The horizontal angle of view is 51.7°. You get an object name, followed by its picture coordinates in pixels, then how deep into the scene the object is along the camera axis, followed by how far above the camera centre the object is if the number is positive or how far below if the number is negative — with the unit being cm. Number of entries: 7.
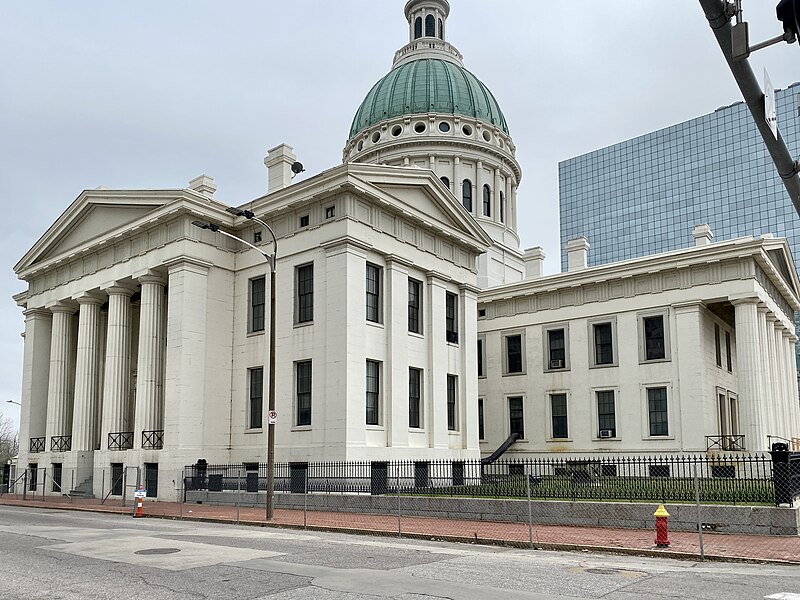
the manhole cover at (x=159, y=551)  1650 -232
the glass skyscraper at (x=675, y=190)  14062 +4477
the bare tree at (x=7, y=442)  11450 -107
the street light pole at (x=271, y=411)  2469 +66
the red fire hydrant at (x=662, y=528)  1655 -197
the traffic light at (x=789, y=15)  577 +299
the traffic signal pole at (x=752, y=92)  796 +349
